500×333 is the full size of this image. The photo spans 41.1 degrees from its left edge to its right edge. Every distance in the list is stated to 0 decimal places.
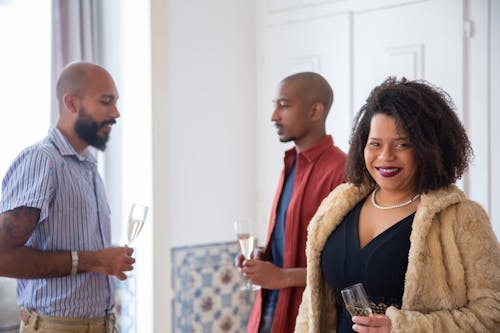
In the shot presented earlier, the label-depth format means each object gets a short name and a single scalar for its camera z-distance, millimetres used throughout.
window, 3426
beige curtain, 3416
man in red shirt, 2533
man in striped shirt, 2297
